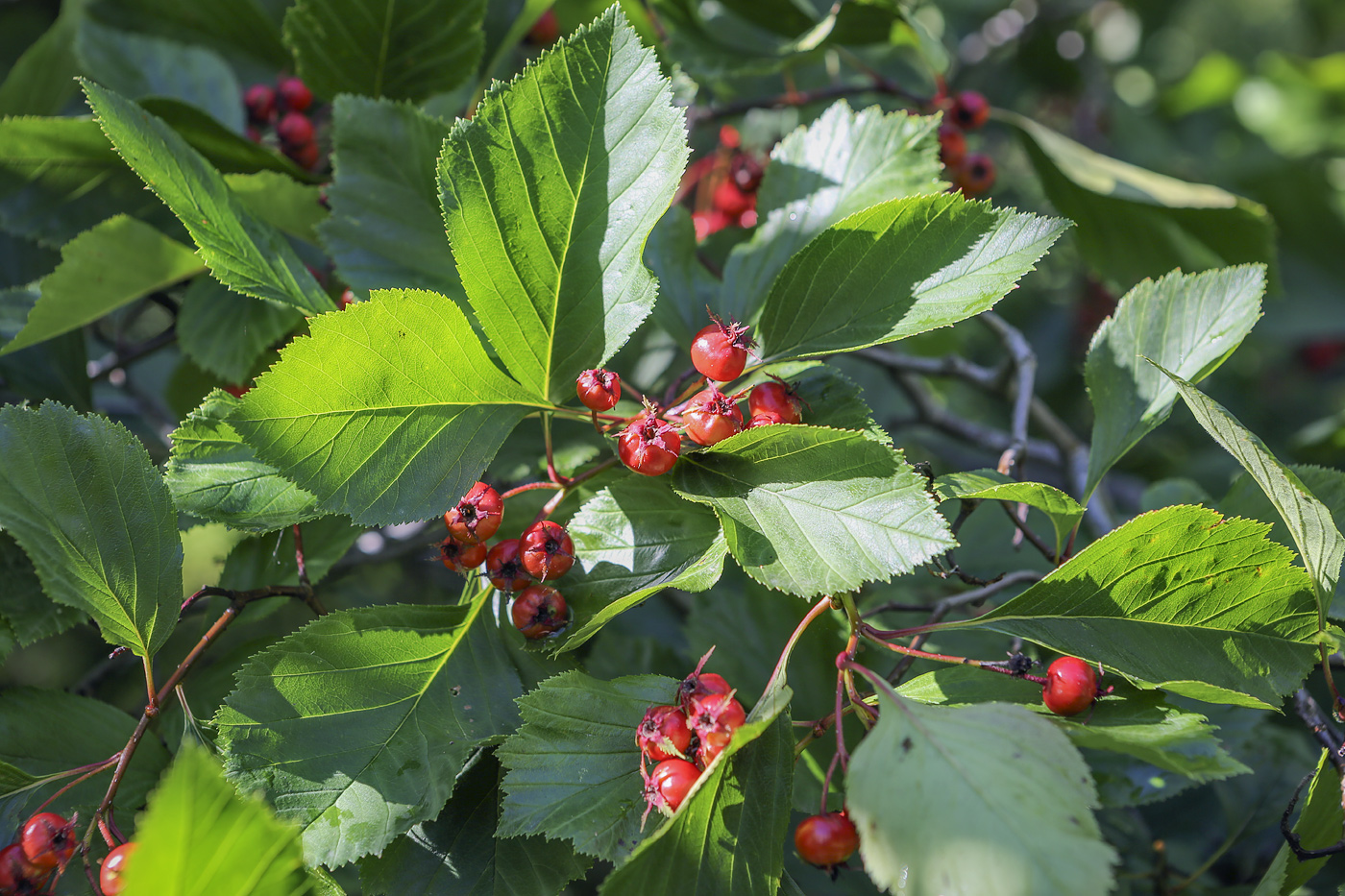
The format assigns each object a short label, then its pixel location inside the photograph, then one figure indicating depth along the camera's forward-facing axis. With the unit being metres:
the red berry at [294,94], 0.64
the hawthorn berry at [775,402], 0.53
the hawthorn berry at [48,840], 0.51
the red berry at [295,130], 0.63
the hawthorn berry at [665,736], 0.51
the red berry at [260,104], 0.64
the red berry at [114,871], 0.50
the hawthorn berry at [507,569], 0.53
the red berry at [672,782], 0.50
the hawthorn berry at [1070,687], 0.51
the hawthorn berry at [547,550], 0.53
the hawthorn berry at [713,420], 0.52
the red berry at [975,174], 0.67
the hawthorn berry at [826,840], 0.51
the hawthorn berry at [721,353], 0.53
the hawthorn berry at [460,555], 0.54
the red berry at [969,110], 0.68
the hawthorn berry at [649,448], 0.52
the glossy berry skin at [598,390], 0.52
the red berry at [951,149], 0.67
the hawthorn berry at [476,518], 0.53
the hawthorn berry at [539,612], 0.53
